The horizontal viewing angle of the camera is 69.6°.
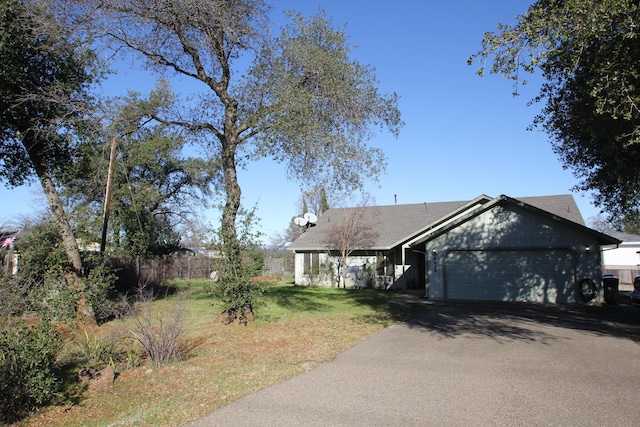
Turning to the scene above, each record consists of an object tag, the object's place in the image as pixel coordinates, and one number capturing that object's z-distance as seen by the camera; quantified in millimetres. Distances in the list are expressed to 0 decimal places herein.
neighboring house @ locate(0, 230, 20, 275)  9398
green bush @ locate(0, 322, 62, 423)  5516
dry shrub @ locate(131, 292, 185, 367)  8188
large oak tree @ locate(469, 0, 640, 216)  8688
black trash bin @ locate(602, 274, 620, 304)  17891
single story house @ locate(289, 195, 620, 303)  17641
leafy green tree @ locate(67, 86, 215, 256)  13422
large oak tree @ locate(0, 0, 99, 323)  11766
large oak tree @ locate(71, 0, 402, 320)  12359
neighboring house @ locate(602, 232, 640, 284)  33469
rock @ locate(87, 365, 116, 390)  7000
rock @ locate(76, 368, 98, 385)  7117
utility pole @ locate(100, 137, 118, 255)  12844
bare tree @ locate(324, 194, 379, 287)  26172
